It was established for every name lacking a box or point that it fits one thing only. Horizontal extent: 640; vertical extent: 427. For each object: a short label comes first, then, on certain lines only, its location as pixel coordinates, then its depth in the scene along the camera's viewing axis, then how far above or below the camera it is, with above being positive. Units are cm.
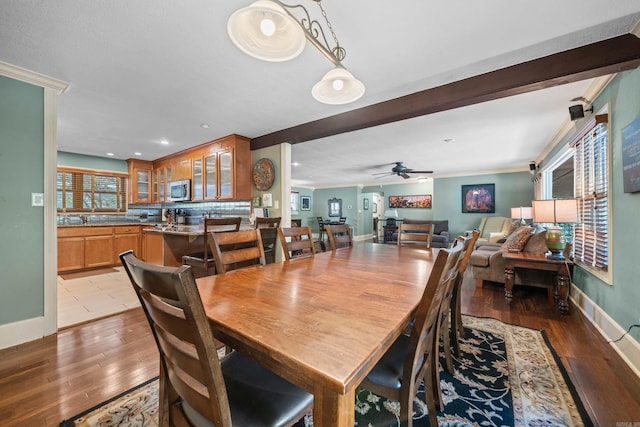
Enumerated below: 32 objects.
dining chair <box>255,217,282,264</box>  297 -27
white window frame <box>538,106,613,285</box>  216 +50
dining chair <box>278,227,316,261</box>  188 -23
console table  263 -62
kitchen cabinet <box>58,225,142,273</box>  422 -55
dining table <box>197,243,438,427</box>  59 -35
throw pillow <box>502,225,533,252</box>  335 -38
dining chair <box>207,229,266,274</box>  142 -21
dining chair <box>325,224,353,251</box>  239 -25
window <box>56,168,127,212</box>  478 +49
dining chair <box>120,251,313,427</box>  58 -50
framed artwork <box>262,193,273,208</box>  391 +23
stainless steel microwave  461 +45
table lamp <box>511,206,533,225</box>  502 -2
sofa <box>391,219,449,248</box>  599 -51
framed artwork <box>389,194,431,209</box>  935 +44
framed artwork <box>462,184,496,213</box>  696 +40
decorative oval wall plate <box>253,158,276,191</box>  382 +62
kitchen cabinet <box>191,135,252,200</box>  387 +74
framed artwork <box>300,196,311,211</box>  1074 +45
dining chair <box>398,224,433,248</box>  250 -23
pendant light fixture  96 +78
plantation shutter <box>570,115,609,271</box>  229 +18
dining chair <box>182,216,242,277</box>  265 -50
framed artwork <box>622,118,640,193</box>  172 +39
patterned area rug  129 -107
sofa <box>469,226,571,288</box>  308 -76
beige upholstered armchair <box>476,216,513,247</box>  571 -40
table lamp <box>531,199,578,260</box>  271 -5
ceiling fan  603 +106
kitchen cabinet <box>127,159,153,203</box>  537 +74
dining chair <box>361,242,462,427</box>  89 -64
